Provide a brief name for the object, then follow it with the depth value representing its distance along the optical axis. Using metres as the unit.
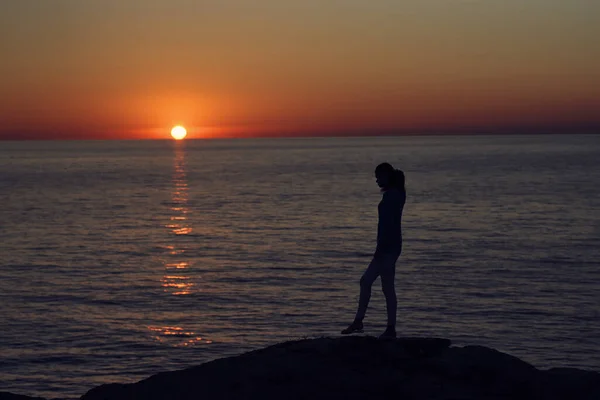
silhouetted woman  12.05
